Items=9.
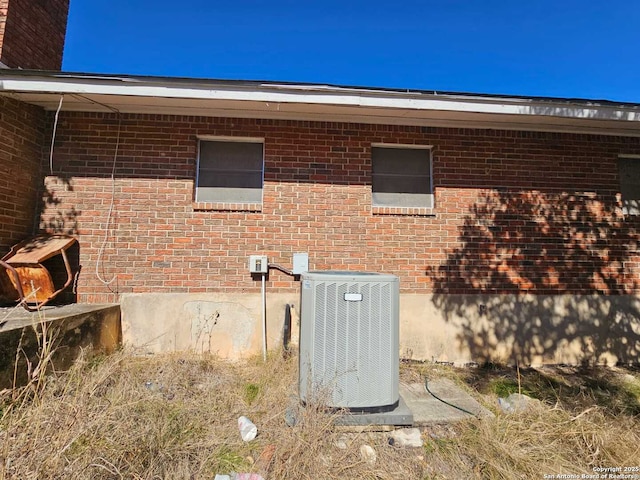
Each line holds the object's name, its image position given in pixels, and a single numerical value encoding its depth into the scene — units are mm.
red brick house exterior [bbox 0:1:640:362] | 4605
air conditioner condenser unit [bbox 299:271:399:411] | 2912
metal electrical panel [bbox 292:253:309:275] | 4734
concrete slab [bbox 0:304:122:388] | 2924
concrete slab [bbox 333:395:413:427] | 2822
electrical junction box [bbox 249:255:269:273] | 4664
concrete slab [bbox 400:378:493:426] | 3074
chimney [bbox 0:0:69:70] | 5090
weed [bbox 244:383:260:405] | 3374
